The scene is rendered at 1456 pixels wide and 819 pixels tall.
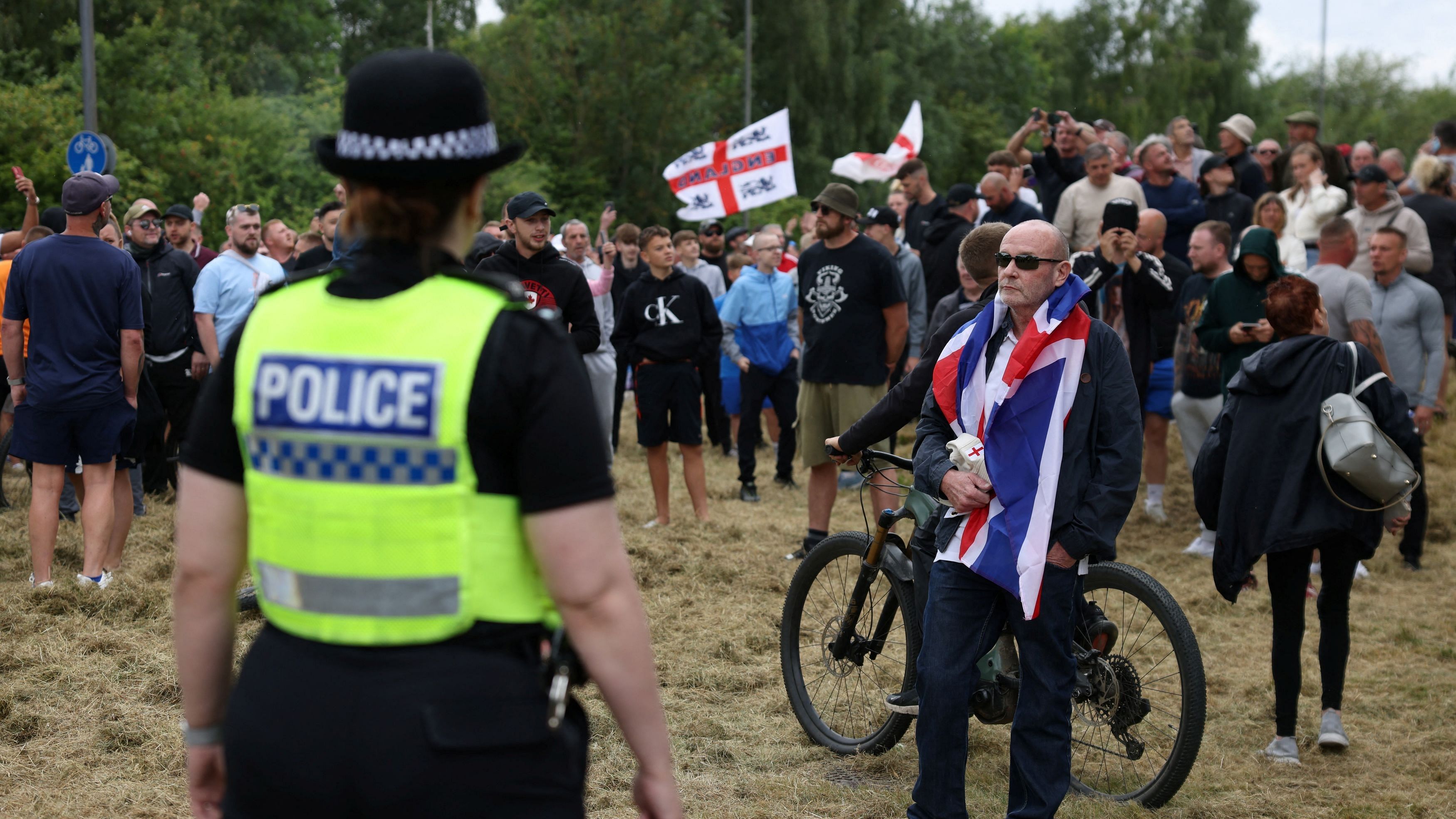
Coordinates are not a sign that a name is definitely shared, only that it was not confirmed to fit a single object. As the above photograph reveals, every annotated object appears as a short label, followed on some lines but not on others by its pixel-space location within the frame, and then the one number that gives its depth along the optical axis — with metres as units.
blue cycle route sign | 14.46
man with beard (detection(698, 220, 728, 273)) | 14.16
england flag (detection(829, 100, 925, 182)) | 13.77
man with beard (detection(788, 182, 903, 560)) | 7.93
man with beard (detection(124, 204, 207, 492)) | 8.73
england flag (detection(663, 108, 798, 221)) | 14.21
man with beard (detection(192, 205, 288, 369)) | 8.54
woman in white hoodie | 10.05
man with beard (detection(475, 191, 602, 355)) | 7.25
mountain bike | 4.29
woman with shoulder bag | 4.92
